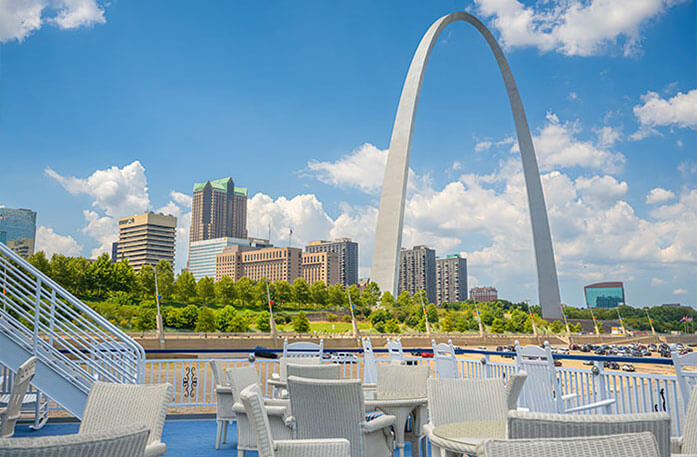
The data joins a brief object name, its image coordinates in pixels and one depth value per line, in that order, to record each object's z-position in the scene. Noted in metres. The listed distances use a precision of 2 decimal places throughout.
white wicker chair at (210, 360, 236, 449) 5.73
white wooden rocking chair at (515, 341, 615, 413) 4.72
